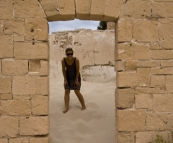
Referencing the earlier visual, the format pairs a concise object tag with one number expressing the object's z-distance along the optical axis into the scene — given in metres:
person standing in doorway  5.23
